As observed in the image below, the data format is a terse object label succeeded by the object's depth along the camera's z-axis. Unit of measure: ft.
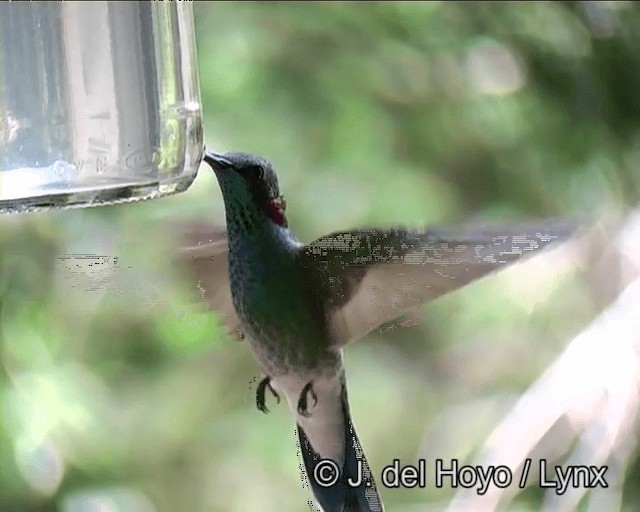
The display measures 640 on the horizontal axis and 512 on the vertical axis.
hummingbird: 6.13
